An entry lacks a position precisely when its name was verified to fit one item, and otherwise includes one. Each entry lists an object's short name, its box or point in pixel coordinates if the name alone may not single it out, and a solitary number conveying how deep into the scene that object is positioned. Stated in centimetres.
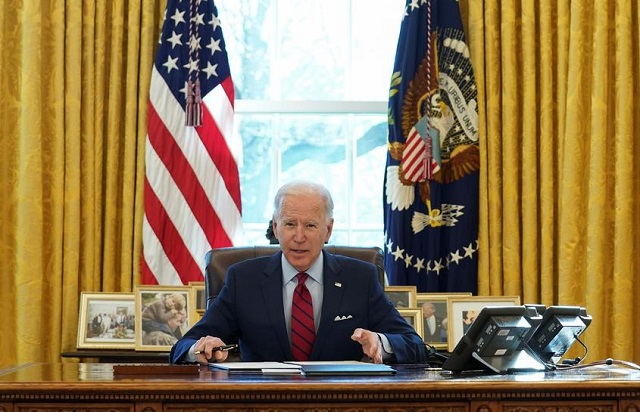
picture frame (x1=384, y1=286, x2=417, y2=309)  529
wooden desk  289
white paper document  319
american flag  550
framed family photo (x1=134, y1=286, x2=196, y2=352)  521
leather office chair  421
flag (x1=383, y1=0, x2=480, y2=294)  557
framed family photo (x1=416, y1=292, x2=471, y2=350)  532
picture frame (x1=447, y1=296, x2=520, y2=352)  527
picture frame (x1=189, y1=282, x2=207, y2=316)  527
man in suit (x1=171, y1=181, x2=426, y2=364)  388
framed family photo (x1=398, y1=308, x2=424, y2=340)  519
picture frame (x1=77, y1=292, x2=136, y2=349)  526
